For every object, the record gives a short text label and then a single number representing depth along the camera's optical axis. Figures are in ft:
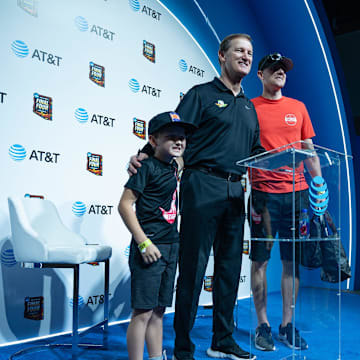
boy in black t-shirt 6.09
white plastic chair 7.56
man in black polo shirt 7.30
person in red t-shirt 6.26
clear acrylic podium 6.22
